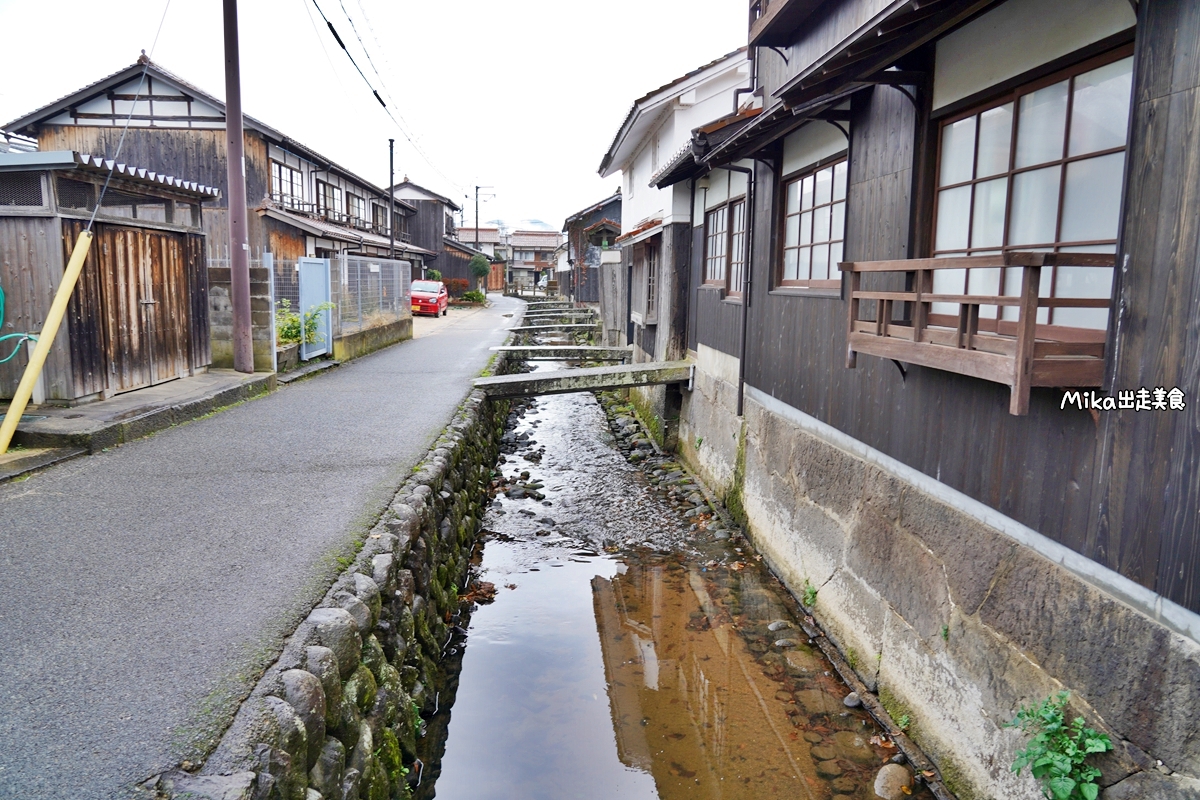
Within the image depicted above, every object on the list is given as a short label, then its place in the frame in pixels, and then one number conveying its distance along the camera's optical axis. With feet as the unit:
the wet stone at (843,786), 16.71
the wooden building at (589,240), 122.93
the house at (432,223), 173.68
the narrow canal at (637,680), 17.58
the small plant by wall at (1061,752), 11.64
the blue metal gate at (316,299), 51.67
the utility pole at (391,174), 133.80
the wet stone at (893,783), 16.26
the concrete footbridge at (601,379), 42.63
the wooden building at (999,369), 10.77
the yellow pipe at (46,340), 24.56
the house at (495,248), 258.16
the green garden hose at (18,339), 26.26
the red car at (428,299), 120.06
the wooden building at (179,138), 87.61
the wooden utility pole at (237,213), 39.37
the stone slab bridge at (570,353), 63.52
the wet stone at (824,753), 17.84
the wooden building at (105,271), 27.45
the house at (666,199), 46.37
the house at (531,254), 277.23
